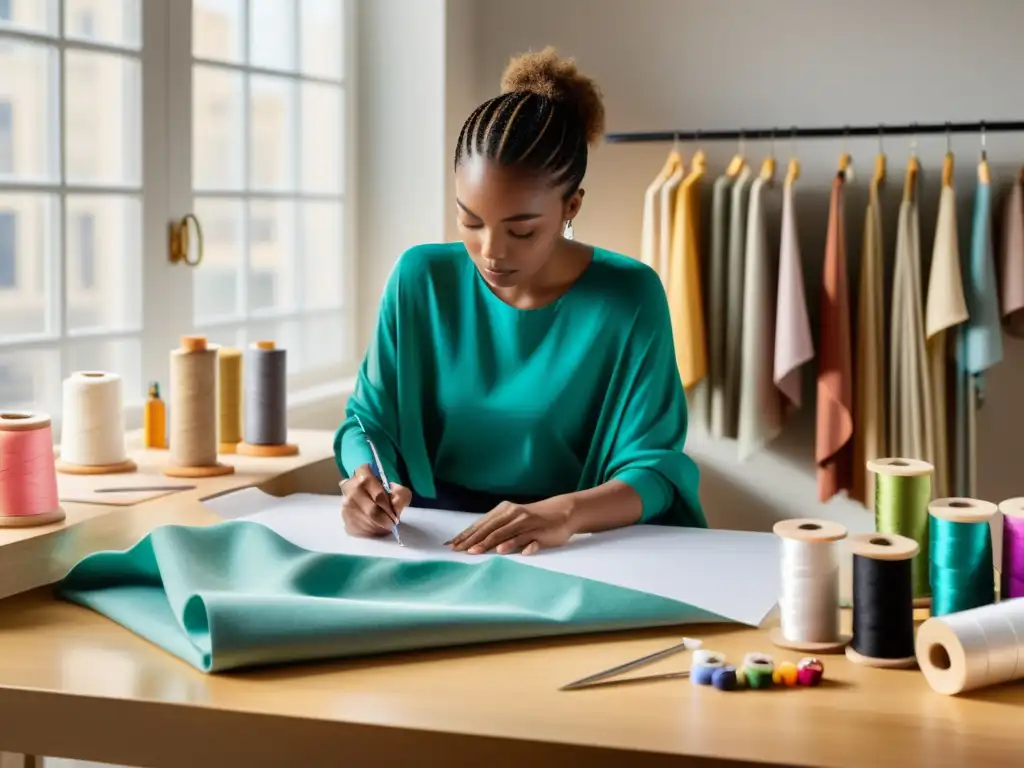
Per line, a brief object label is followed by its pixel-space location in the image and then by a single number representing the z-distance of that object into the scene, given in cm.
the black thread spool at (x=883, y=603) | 120
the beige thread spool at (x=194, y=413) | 200
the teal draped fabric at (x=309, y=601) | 120
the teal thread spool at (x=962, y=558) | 127
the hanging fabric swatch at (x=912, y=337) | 307
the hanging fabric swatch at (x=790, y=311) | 310
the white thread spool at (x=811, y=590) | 125
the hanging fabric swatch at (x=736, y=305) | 318
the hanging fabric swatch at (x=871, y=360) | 309
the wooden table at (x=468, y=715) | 102
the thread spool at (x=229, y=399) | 223
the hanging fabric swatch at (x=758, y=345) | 315
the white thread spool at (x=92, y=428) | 195
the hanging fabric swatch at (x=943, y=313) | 301
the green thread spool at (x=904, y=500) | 136
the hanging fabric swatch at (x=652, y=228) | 327
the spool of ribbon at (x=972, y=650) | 113
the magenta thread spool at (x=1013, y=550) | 128
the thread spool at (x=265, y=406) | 221
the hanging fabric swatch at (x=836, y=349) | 310
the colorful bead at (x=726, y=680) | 115
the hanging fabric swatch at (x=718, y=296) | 321
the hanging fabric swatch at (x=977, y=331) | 302
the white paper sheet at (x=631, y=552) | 141
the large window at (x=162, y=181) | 226
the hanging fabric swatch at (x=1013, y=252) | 301
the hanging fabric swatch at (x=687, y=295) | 319
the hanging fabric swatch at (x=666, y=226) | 325
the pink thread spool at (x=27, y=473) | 151
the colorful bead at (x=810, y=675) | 116
